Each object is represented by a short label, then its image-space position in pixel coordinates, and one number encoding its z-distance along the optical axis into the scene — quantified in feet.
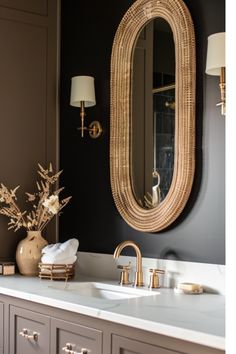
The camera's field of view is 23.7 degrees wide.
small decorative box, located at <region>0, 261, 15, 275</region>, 10.42
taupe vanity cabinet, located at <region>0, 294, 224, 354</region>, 5.88
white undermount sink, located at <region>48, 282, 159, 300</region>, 8.66
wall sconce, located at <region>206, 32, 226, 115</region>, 7.72
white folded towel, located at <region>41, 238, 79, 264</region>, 9.81
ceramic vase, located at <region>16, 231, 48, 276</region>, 10.50
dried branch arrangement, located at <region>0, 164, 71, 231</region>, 10.66
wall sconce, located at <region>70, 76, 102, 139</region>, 10.46
